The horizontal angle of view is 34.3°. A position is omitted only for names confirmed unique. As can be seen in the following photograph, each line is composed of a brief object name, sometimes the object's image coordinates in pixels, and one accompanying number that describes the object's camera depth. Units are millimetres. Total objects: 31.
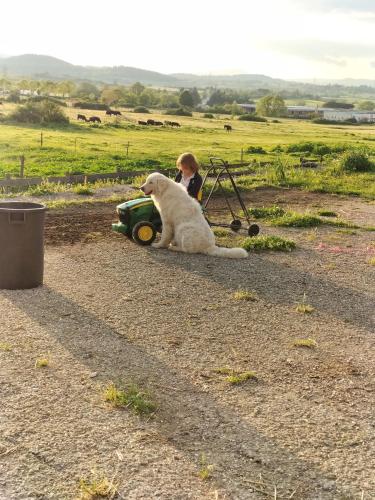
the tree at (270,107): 121500
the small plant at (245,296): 7707
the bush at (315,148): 34656
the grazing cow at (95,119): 59531
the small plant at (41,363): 5318
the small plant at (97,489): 3555
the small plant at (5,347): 5625
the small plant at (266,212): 13434
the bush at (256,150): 38138
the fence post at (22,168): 20453
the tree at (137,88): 132975
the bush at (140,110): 92438
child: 9906
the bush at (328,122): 100100
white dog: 9180
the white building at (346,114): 147625
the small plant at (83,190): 16156
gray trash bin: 7133
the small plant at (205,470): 3846
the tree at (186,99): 125062
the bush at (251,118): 93556
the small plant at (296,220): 12770
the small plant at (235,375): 5289
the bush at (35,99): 63284
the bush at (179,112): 93000
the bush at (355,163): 23531
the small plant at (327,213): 14376
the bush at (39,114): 52281
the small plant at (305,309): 7398
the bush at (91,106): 89188
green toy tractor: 9852
